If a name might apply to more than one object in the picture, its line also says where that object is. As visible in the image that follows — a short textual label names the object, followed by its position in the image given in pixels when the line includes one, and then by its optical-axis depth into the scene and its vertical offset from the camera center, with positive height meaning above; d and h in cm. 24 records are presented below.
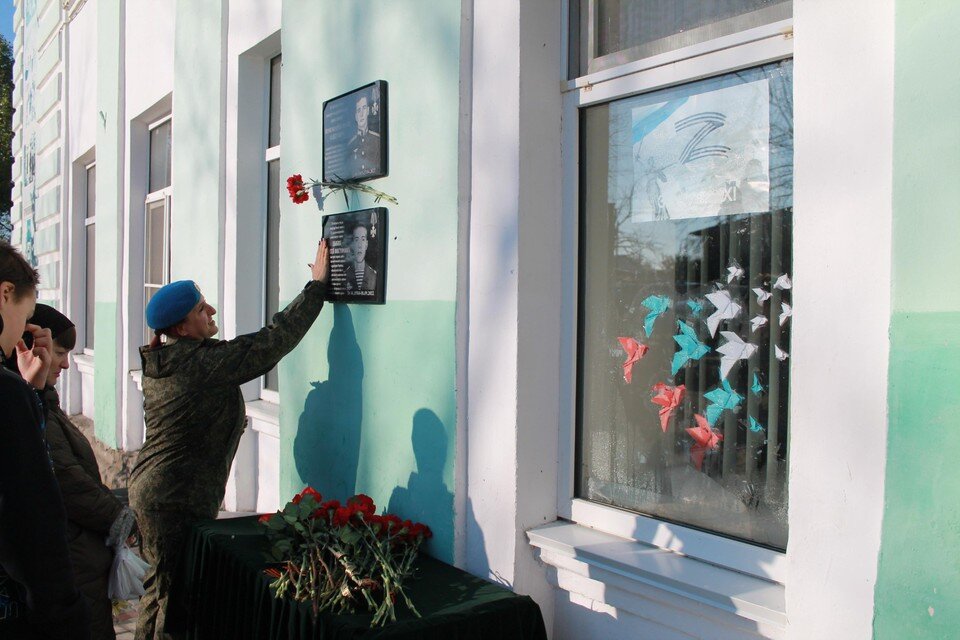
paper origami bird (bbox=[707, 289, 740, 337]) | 228 -2
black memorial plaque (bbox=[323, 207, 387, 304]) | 322 +17
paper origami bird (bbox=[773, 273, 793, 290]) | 213 +5
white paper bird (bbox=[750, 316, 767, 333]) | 220 -5
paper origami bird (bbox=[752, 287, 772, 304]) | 218 +2
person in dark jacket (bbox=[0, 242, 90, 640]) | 167 -49
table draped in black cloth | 227 -90
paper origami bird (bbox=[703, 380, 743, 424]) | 227 -27
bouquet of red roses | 239 -80
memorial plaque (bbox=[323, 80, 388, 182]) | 323 +65
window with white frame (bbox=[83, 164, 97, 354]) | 892 +45
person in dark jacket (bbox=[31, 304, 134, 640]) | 279 -75
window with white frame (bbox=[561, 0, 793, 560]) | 219 +10
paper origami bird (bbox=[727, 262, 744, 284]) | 226 +8
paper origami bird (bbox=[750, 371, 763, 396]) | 221 -22
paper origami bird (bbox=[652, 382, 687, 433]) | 243 -28
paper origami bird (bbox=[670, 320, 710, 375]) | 236 -13
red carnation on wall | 359 +46
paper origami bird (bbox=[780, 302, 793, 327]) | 212 -2
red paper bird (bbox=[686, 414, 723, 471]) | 233 -38
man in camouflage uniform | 332 -46
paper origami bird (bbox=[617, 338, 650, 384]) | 254 -16
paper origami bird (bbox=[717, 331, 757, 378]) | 224 -13
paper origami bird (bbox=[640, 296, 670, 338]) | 247 -2
